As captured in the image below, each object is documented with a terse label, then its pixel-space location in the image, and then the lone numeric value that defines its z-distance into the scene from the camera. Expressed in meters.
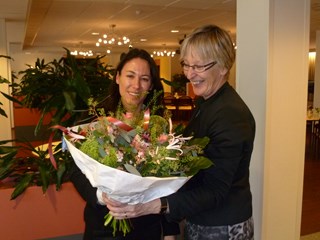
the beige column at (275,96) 2.55
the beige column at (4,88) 7.95
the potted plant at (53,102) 2.16
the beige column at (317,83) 9.94
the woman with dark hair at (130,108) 1.59
